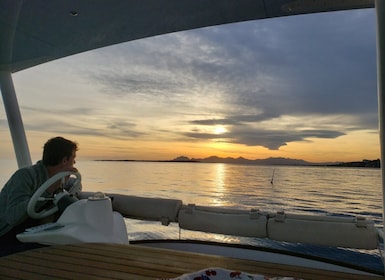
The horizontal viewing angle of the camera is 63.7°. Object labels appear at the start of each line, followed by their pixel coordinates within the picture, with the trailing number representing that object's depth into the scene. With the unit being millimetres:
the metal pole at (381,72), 1353
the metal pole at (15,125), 2738
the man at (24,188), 1707
